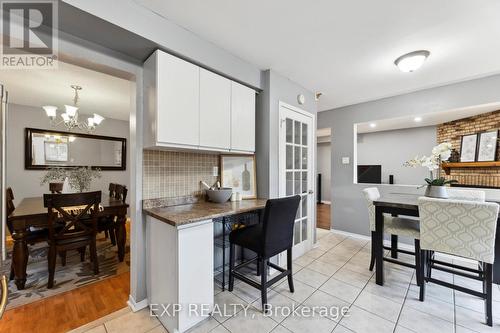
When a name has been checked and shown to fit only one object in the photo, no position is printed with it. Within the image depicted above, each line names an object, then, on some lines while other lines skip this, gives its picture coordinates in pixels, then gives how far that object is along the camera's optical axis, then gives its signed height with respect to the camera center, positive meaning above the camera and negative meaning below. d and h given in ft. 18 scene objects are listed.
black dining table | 6.73 -1.61
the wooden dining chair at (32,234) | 7.47 -2.55
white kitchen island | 4.95 -2.53
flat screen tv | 16.51 -0.60
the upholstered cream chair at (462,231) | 5.35 -1.82
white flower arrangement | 7.23 +0.25
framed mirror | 12.41 +1.09
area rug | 6.71 -4.13
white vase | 7.17 -0.91
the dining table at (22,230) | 6.88 -2.14
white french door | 8.87 +0.01
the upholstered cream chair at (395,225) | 7.13 -2.21
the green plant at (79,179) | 9.62 -0.59
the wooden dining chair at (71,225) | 6.98 -2.15
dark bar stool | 5.79 -2.17
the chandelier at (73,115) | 9.48 +2.49
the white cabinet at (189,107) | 5.52 +1.78
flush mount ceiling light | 6.88 +3.62
